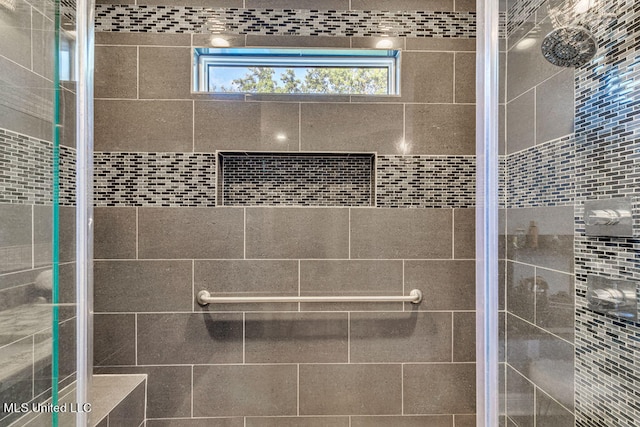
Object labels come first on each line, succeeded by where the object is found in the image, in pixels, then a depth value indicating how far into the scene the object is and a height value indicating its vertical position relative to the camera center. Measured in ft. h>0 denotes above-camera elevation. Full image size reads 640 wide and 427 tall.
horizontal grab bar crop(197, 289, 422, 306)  4.34 -1.17
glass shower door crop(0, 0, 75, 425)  2.43 +0.09
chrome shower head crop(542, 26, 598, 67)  2.96 +1.61
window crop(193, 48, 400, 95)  4.53 +2.05
